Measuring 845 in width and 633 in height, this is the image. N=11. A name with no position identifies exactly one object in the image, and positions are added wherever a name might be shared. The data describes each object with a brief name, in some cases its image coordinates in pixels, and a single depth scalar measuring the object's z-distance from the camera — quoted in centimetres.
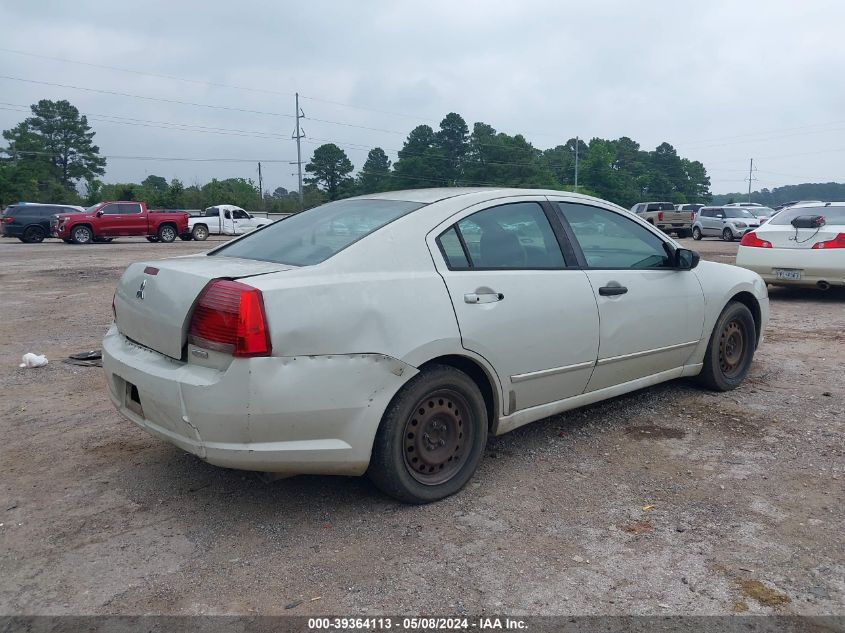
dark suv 2888
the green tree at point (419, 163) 7394
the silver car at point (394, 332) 302
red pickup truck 2712
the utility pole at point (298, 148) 6440
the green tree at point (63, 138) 7881
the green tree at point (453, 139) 7944
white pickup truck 3447
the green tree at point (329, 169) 8038
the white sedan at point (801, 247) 923
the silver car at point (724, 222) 2902
